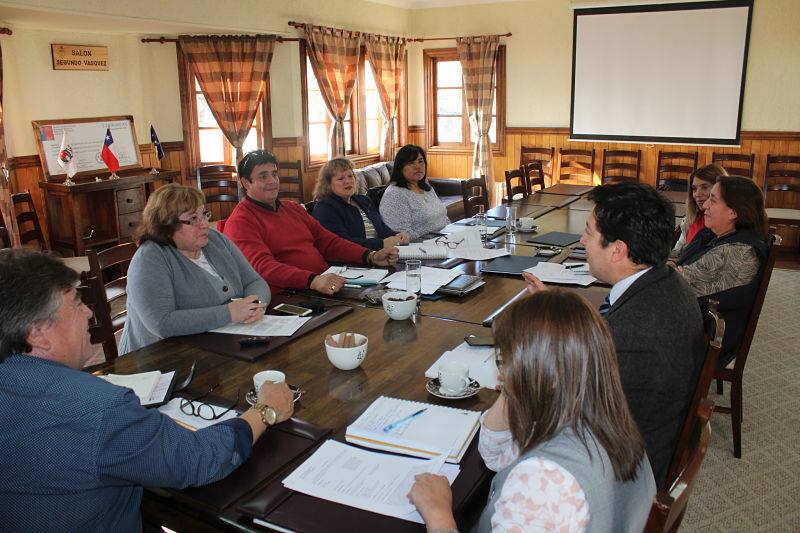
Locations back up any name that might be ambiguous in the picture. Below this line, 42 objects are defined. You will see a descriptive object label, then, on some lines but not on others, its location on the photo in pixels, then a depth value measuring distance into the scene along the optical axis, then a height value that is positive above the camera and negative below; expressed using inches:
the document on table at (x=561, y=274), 107.0 -24.7
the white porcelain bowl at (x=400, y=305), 86.5 -23.2
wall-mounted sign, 220.2 +23.4
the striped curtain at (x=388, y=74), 298.5 +22.8
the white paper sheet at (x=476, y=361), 69.6 -25.9
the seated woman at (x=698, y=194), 132.6 -14.4
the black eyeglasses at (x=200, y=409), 61.8 -26.3
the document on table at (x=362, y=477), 49.3 -27.3
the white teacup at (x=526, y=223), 147.6 -22.0
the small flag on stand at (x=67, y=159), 219.3 -10.4
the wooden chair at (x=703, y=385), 59.6 -25.4
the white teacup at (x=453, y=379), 65.9 -24.9
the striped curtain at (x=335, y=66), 261.9 +23.6
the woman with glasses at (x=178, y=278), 84.3 -20.2
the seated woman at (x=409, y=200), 158.2 -17.8
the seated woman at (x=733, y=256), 103.6 -20.7
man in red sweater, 111.4 -20.2
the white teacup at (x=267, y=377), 66.0 -24.7
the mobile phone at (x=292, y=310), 90.7 -25.0
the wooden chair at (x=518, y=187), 207.1 -20.8
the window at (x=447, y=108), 321.1 +7.4
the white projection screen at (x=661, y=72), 259.4 +19.9
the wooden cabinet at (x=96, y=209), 217.3 -27.5
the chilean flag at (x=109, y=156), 230.7 -10.1
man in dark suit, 61.4 -17.9
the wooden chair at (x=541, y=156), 302.5 -15.0
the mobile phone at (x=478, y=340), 77.5 -25.1
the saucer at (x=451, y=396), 65.0 -26.0
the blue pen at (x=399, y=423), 58.5 -26.2
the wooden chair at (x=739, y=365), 102.3 -39.5
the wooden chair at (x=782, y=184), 244.7 -23.4
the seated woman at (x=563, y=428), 40.6 -19.3
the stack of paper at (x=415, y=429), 55.9 -26.3
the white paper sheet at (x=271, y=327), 83.4 -25.4
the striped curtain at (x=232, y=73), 244.5 +19.2
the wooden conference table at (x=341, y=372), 50.7 -26.3
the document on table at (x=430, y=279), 102.7 -24.4
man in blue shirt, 47.4 -21.5
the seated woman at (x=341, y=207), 140.1 -17.2
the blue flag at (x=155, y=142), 243.8 -5.6
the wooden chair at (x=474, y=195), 179.9 -20.4
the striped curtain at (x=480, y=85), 301.9 +17.2
